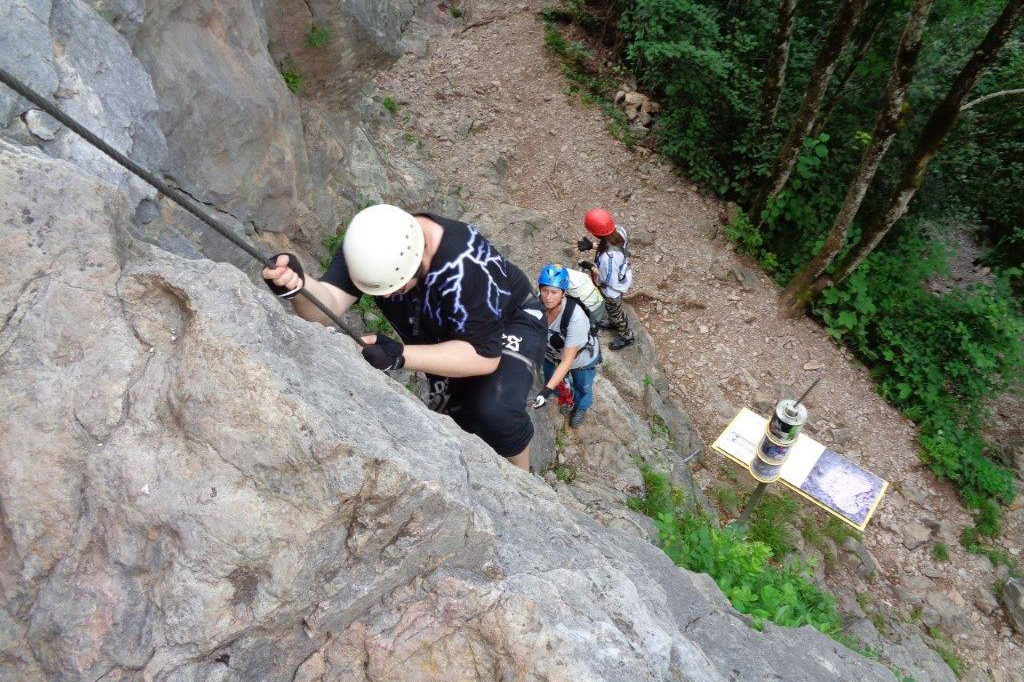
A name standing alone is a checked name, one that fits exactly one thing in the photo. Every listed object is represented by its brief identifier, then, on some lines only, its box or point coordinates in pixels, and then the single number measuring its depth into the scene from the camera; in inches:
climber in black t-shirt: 123.4
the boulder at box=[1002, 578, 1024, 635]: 306.5
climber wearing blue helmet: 201.6
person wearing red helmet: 293.9
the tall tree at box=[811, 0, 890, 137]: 379.2
